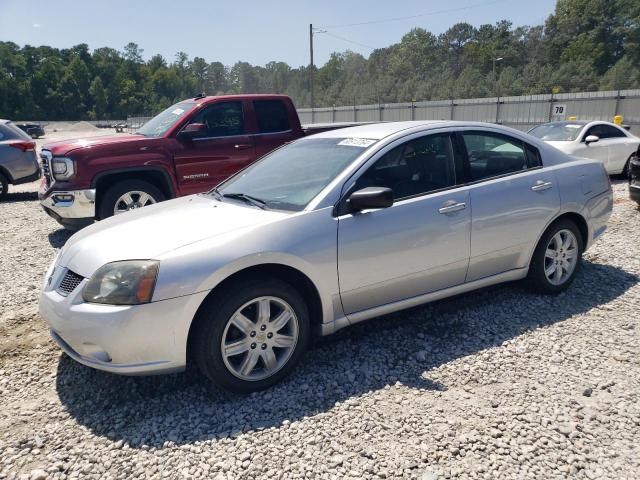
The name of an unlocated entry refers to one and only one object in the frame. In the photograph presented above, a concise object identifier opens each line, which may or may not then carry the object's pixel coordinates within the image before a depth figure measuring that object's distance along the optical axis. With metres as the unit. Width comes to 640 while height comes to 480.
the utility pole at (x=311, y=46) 41.88
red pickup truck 6.30
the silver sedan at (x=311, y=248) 2.77
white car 9.97
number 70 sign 20.18
